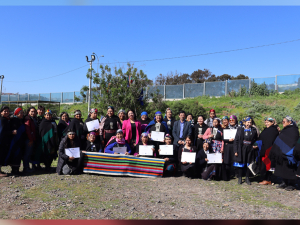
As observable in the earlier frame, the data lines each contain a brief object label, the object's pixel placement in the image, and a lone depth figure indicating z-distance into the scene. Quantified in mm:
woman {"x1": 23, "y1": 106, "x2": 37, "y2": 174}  7340
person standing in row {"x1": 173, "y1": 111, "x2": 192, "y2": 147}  8039
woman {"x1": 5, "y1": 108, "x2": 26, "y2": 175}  6980
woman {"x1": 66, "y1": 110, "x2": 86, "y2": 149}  7661
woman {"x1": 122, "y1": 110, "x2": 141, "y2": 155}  7926
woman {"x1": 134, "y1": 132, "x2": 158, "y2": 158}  7600
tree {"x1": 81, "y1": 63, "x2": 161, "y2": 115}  12133
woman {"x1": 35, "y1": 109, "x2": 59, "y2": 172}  7613
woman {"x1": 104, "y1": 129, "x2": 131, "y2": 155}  7506
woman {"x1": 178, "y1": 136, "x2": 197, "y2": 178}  7359
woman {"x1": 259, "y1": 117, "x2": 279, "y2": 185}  6945
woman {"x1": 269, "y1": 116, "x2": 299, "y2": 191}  6371
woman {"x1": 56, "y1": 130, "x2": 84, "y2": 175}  7297
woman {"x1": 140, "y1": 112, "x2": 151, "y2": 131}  8305
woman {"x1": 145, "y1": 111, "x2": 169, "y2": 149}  7973
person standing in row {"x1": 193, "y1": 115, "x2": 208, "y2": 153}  7893
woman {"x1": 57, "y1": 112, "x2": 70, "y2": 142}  8055
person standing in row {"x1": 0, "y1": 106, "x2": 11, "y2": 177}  6715
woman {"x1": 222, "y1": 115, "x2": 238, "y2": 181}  7257
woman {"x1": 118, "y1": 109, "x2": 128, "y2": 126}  8344
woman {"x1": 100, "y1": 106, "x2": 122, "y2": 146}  7895
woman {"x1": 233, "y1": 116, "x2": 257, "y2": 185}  6949
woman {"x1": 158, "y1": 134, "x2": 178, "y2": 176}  7633
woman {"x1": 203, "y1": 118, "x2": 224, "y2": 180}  7379
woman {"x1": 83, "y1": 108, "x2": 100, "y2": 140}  7856
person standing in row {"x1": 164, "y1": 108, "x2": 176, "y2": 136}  8500
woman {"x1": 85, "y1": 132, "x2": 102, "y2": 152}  7680
